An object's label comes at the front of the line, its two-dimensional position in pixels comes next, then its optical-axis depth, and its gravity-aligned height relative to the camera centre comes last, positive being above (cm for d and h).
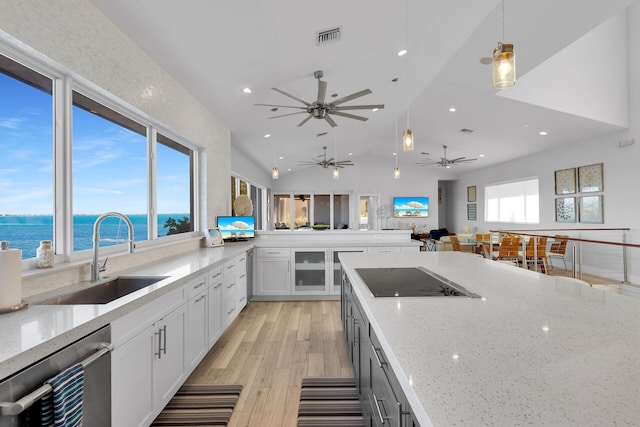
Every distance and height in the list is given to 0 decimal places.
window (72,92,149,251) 208 +38
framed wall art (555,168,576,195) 662 +73
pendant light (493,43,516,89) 150 +74
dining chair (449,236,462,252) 712 -67
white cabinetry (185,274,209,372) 217 -80
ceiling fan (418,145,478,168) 812 +146
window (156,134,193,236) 319 +35
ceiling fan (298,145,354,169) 841 +185
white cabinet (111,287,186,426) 141 -76
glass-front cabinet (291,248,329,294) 435 -79
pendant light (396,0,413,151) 259 +65
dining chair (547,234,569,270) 620 -75
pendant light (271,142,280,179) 573 +154
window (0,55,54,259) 161 +34
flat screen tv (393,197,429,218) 1148 +30
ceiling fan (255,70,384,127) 334 +130
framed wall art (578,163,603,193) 603 +71
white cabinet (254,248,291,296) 430 -79
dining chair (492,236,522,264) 594 -67
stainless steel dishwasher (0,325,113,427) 90 -54
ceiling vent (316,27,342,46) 285 +171
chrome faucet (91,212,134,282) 183 -16
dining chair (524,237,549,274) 573 -72
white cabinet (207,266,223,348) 259 -79
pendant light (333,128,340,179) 671 +202
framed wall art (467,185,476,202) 1086 +76
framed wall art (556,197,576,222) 663 +10
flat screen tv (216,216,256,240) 435 -15
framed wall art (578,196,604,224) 601 +8
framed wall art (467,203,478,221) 1082 +9
